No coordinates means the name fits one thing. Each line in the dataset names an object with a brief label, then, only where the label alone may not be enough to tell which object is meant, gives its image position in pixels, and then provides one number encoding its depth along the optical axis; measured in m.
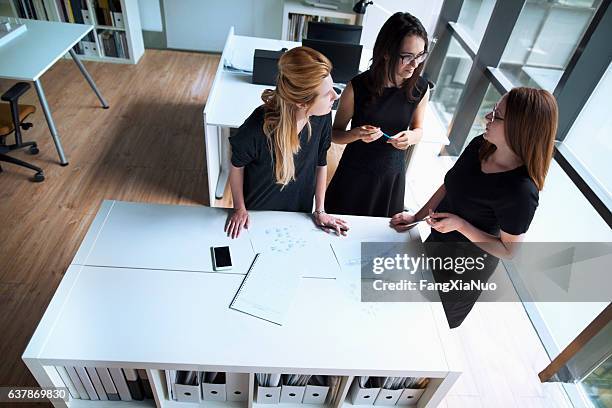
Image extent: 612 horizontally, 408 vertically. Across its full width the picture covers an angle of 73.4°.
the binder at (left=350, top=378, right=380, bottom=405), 1.49
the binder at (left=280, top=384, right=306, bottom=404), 1.47
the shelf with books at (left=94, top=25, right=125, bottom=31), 4.57
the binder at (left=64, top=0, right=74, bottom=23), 4.35
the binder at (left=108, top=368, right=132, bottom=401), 1.38
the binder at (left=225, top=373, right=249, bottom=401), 1.44
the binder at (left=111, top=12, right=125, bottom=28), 4.49
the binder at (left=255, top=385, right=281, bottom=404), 1.46
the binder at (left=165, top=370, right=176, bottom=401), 1.41
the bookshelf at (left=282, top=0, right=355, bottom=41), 4.44
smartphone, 1.56
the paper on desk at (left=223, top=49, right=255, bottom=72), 3.23
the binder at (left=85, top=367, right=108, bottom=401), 1.37
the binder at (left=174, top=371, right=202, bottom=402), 1.45
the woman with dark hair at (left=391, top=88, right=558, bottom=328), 1.34
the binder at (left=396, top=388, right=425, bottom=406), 1.52
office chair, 2.76
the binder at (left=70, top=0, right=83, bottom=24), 4.37
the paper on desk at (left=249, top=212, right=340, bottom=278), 1.62
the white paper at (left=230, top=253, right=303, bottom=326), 1.44
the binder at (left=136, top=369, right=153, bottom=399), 1.43
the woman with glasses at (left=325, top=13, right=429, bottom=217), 1.75
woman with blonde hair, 1.44
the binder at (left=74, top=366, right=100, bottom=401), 1.37
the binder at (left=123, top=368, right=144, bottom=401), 1.38
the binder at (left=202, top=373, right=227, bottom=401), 1.47
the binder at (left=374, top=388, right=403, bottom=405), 1.51
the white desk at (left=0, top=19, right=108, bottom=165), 2.80
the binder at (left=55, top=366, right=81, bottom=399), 1.37
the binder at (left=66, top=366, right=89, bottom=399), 1.37
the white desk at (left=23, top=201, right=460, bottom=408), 1.29
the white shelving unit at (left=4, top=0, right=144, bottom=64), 4.40
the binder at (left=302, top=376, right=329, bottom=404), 1.48
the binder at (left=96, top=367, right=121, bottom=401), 1.37
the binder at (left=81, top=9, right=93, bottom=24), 4.43
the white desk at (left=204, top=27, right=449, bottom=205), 2.68
